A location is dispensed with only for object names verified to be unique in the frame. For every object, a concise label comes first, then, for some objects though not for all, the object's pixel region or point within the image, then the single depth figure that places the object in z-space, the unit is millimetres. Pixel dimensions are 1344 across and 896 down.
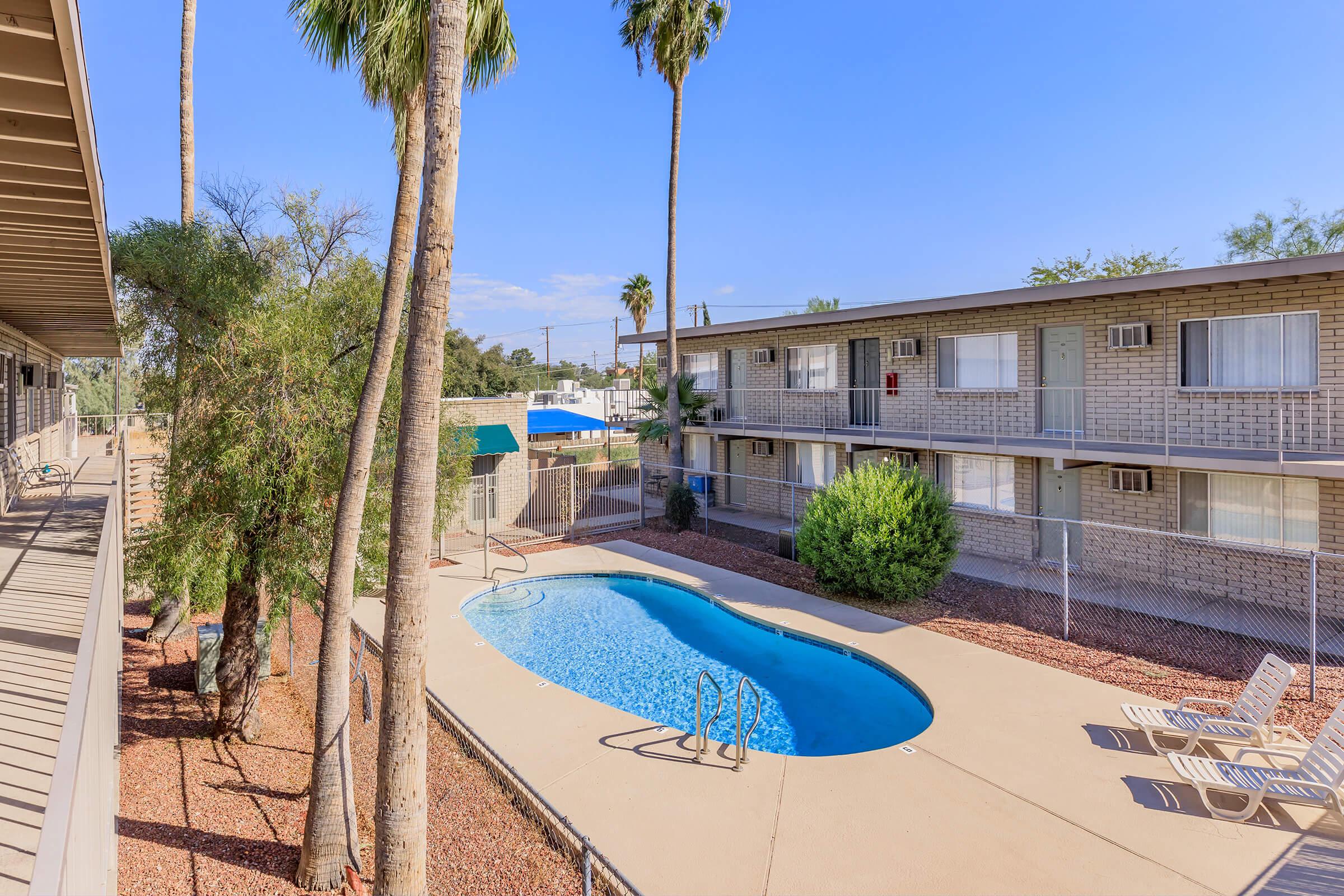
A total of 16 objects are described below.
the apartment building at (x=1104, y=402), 12109
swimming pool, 9555
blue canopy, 27828
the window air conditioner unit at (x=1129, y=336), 14023
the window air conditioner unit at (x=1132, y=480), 14023
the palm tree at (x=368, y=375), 6215
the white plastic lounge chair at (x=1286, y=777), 6301
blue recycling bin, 24469
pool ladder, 7551
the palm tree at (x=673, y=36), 19328
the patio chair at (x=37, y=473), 13427
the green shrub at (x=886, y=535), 12844
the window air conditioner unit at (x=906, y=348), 18375
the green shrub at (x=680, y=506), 20156
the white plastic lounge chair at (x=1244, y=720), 7543
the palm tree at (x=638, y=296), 42562
